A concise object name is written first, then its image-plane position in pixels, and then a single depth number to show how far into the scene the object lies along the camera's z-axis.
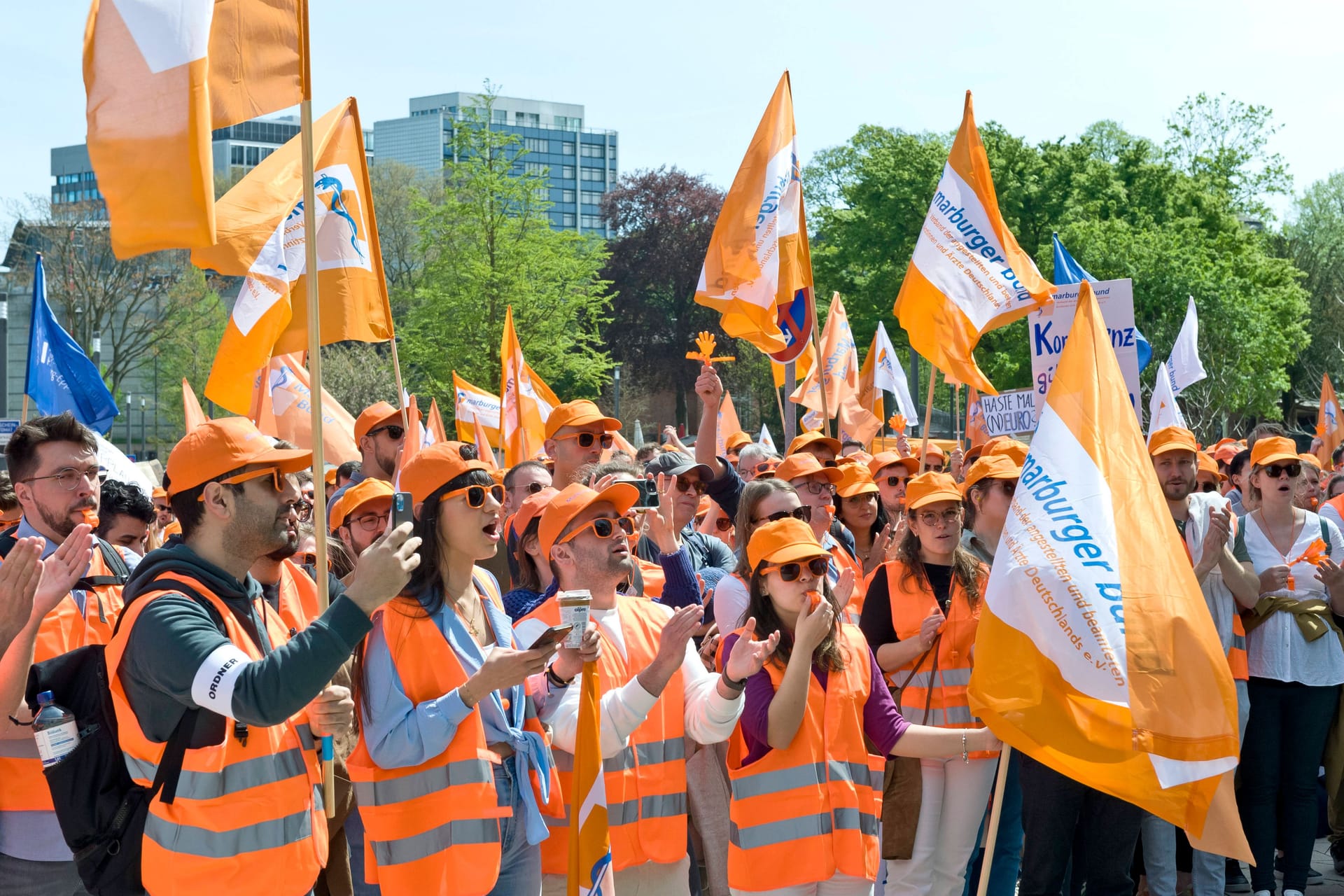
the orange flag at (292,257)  6.87
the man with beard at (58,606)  4.48
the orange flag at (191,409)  11.68
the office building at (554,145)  143.50
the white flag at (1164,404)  11.35
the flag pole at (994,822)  3.85
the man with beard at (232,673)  3.10
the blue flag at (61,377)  9.41
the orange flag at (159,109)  4.06
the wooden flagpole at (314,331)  3.91
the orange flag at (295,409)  11.16
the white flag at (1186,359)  13.91
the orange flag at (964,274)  8.41
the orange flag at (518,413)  12.43
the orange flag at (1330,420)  15.65
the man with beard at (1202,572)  6.25
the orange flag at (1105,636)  3.62
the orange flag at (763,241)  8.62
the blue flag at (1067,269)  10.26
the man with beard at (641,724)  4.43
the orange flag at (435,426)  14.18
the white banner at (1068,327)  8.45
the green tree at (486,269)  32.66
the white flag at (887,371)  16.22
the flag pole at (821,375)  7.72
